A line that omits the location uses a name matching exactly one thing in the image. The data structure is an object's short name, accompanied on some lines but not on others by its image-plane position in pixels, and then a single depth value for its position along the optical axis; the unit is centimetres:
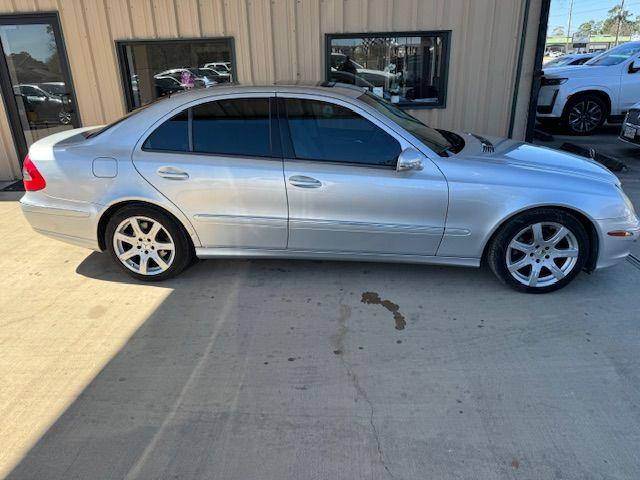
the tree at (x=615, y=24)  10140
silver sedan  357
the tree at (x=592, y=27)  12638
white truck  1007
